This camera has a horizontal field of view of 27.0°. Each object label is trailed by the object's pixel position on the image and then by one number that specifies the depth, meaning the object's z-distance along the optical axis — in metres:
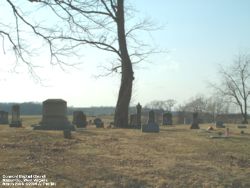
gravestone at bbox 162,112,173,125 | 43.69
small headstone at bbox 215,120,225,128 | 36.42
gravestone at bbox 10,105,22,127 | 38.28
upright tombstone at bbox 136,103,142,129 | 33.12
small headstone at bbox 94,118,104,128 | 32.72
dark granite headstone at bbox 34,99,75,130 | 25.70
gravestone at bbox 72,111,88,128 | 31.33
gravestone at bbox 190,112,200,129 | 32.28
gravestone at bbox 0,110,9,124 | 42.00
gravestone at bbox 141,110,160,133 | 23.16
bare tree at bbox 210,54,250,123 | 62.29
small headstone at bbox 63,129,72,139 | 17.75
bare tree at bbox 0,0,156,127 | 28.45
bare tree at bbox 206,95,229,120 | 102.23
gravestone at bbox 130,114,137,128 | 34.09
